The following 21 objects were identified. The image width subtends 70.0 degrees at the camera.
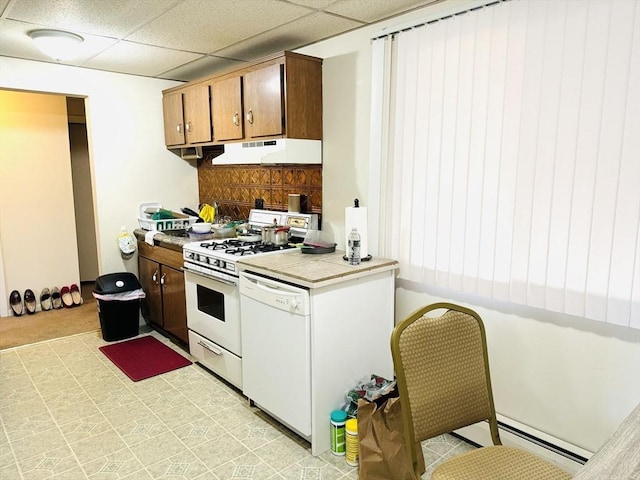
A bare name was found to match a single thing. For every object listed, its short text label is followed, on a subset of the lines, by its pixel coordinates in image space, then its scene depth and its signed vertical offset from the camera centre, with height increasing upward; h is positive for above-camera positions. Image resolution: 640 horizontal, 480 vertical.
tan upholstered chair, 1.53 -0.75
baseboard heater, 2.09 -1.30
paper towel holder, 2.64 -0.48
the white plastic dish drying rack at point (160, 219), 3.99 -0.40
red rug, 3.33 -1.41
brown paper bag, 2.06 -1.21
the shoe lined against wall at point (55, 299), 4.80 -1.30
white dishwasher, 2.30 -0.94
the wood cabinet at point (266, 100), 2.92 +0.50
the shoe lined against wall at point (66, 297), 4.82 -1.29
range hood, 2.95 +0.15
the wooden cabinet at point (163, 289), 3.56 -0.95
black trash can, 3.80 -1.10
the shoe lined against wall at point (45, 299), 4.73 -1.29
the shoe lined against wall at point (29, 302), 4.63 -1.29
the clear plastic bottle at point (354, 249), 2.58 -0.42
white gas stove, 2.88 -0.79
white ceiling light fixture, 2.86 +0.84
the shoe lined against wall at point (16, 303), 4.57 -1.27
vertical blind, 1.79 +0.10
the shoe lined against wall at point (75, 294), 4.90 -1.28
